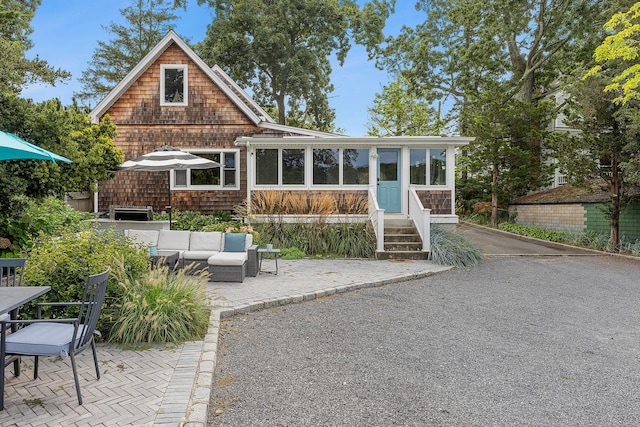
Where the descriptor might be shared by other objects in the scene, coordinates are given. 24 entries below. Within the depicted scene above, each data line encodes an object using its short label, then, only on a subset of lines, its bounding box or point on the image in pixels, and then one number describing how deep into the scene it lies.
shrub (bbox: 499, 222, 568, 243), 15.44
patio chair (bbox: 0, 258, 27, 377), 3.34
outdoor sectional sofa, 8.24
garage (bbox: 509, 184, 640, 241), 13.47
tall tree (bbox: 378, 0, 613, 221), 18.53
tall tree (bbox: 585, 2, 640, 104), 9.67
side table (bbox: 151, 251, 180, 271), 7.71
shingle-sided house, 14.92
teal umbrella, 3.78
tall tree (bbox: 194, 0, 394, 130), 23.83
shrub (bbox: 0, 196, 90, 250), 7.84
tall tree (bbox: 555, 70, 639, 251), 12.22
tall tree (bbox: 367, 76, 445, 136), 29.52
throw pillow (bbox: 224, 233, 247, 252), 8.62
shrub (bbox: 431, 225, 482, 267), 10.54
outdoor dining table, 2.96
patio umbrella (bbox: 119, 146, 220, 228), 10.77
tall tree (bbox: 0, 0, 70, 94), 11.33
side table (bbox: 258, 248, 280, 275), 8.67
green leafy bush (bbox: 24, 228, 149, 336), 4.44
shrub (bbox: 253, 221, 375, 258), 11.38
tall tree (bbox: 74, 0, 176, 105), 28.85
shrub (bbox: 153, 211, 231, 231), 13.44
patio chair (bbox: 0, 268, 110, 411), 3.01
